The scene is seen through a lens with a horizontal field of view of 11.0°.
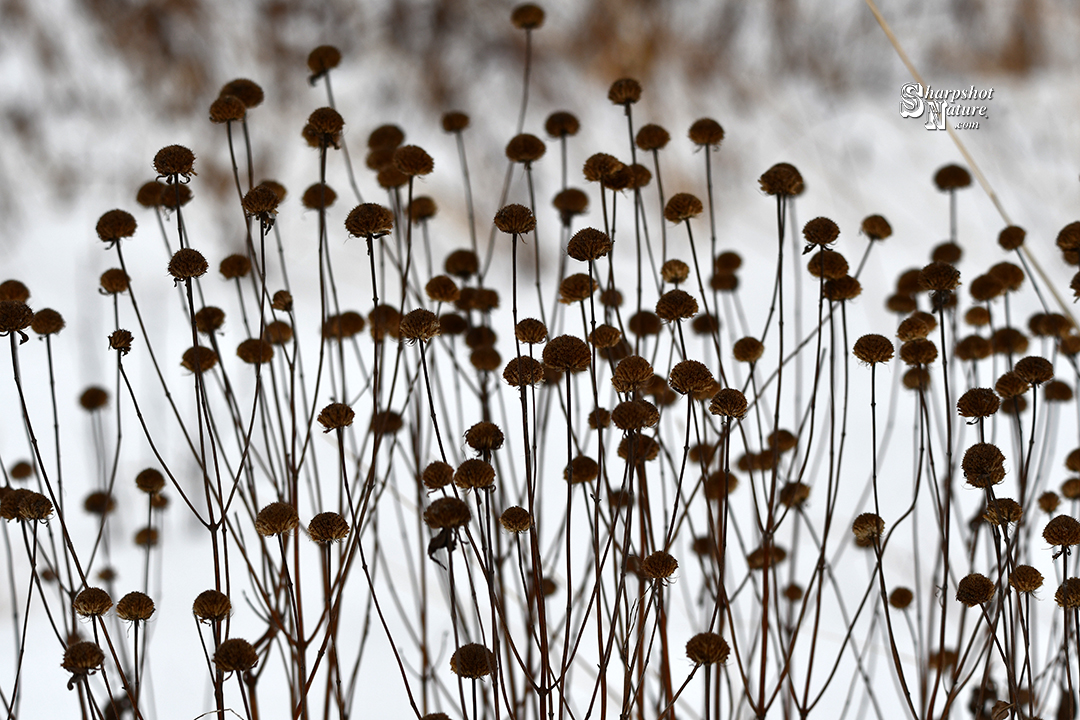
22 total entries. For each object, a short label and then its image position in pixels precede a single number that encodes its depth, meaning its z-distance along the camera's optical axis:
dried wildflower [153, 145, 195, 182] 2.35
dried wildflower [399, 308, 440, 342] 2.34
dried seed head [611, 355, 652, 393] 2.32
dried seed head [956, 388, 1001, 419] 2.34
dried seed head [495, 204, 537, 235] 2.33
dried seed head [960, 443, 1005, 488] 2.32
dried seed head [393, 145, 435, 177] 2.37
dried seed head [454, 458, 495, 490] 2.30
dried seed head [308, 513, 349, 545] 2.33
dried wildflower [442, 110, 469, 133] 2.50
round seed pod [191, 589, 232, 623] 2.33
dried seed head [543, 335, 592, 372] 2.32
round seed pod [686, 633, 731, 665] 2.34
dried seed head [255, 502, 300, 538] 2.33
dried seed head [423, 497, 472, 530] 2.29
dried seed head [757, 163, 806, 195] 2.40
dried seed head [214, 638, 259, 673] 2.32
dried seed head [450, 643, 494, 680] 2.33
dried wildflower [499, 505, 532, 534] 2.32
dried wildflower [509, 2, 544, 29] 2.53
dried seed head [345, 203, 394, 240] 2.34
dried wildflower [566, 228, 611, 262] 2.34
